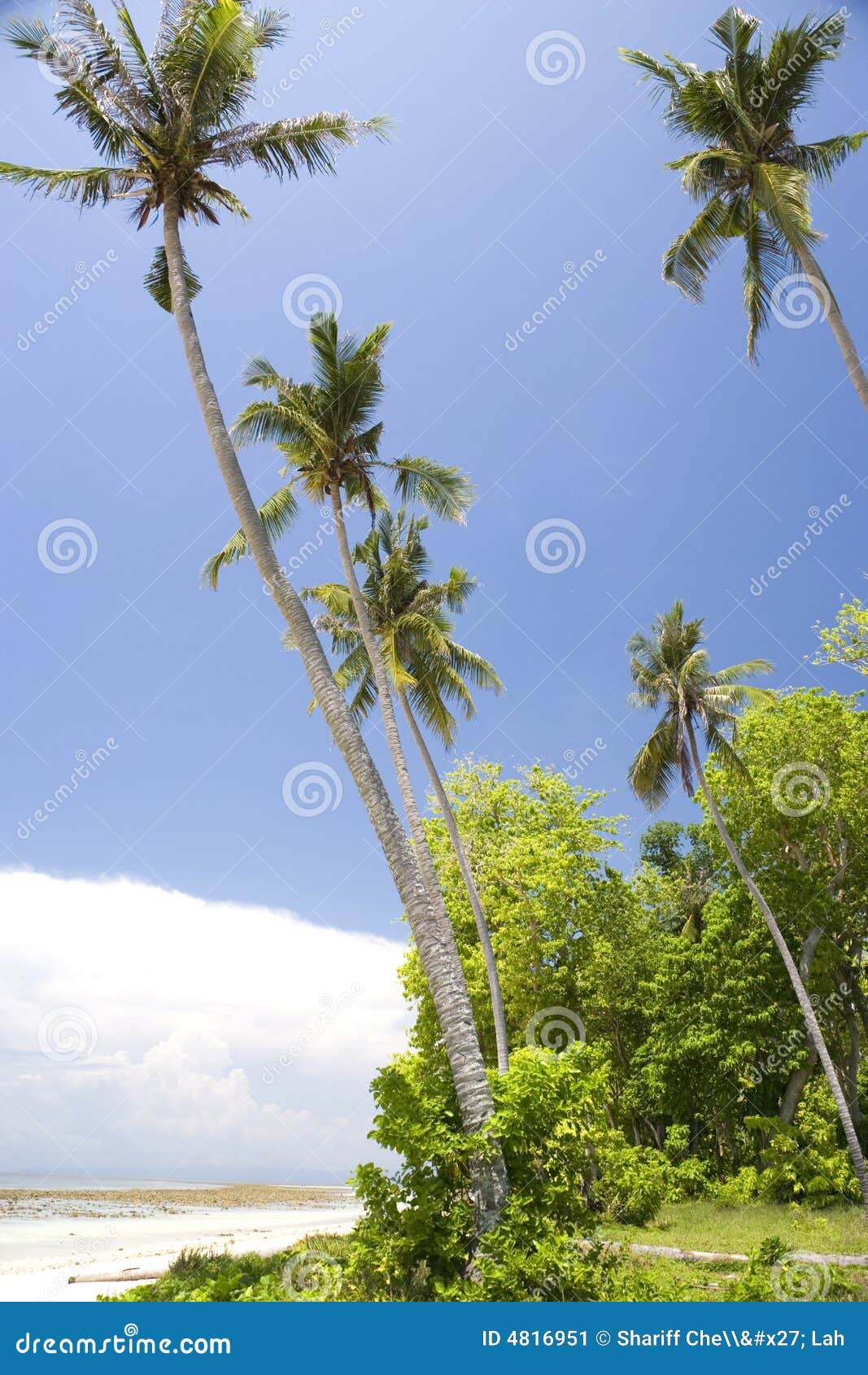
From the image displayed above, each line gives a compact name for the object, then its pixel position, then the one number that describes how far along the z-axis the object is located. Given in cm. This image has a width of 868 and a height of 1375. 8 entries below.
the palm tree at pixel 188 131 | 978
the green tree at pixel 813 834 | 2383
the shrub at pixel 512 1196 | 687
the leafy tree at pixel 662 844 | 3884
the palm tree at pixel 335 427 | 1504
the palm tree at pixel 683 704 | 2239
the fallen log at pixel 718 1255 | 1241
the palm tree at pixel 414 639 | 2039
